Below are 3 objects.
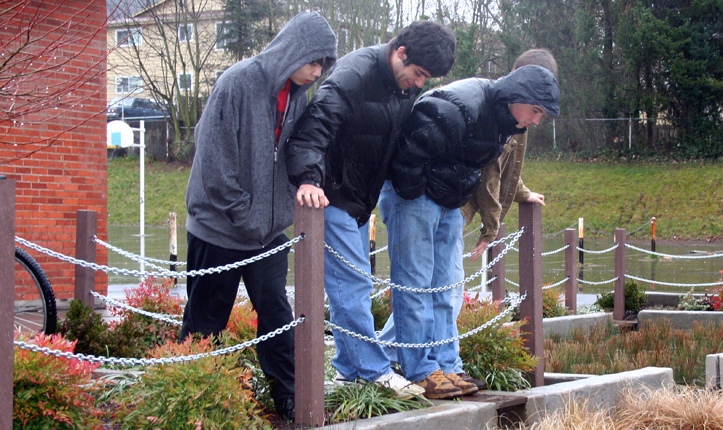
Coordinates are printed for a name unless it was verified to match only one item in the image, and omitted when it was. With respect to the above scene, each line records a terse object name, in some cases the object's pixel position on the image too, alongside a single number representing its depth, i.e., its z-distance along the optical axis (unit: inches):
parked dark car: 1716.3
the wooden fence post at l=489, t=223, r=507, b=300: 323.9
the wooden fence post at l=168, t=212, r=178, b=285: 565.3
